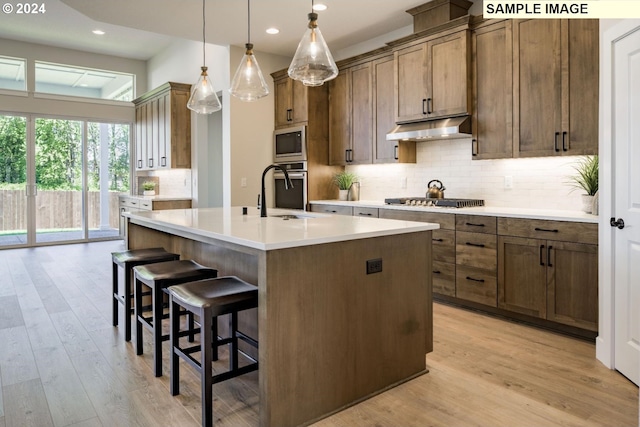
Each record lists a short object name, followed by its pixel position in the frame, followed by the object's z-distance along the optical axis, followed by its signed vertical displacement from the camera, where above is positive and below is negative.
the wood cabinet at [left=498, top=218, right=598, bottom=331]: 3.08 -0.52
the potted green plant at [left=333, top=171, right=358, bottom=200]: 5.68 +0.27
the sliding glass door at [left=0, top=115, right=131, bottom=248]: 7.54 +0.48
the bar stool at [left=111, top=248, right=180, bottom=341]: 3.17 -0.43
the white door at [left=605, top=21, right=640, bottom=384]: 2.44 +0.00
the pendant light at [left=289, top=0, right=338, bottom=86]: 2.71 +0.92
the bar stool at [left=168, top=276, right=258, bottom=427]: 2.03 -0.52
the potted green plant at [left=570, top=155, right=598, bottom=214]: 3.25 +0.14
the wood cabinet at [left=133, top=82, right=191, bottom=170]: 6.99 +1.28
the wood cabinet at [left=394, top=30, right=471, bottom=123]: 4.07 +1.22
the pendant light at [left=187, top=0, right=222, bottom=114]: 3.65 +0.90
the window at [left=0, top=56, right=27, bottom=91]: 7.41 +2.26
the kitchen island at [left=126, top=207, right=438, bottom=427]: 1.99 -0.52
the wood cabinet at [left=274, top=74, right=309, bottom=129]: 5.62 +1.33
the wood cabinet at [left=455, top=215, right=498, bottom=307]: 3.65 -0.49
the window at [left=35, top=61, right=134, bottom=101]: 7.82 +2.30
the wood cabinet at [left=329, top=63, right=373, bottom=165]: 5.20 +1.07
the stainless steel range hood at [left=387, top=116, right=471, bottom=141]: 4.08 +0.71
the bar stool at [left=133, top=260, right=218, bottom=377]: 2.60 -0.47
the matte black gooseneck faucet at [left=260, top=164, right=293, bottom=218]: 3.16 -0.02
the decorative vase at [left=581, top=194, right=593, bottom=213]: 3.24 -0.01
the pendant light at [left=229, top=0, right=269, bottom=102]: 3.24 +0.92
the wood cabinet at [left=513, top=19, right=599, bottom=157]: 3.26 +0.90
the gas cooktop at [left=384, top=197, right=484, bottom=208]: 4.07 +0.00
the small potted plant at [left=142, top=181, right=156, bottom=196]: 7.83 +0.28
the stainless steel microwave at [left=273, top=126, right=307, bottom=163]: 5.58 +0.78
